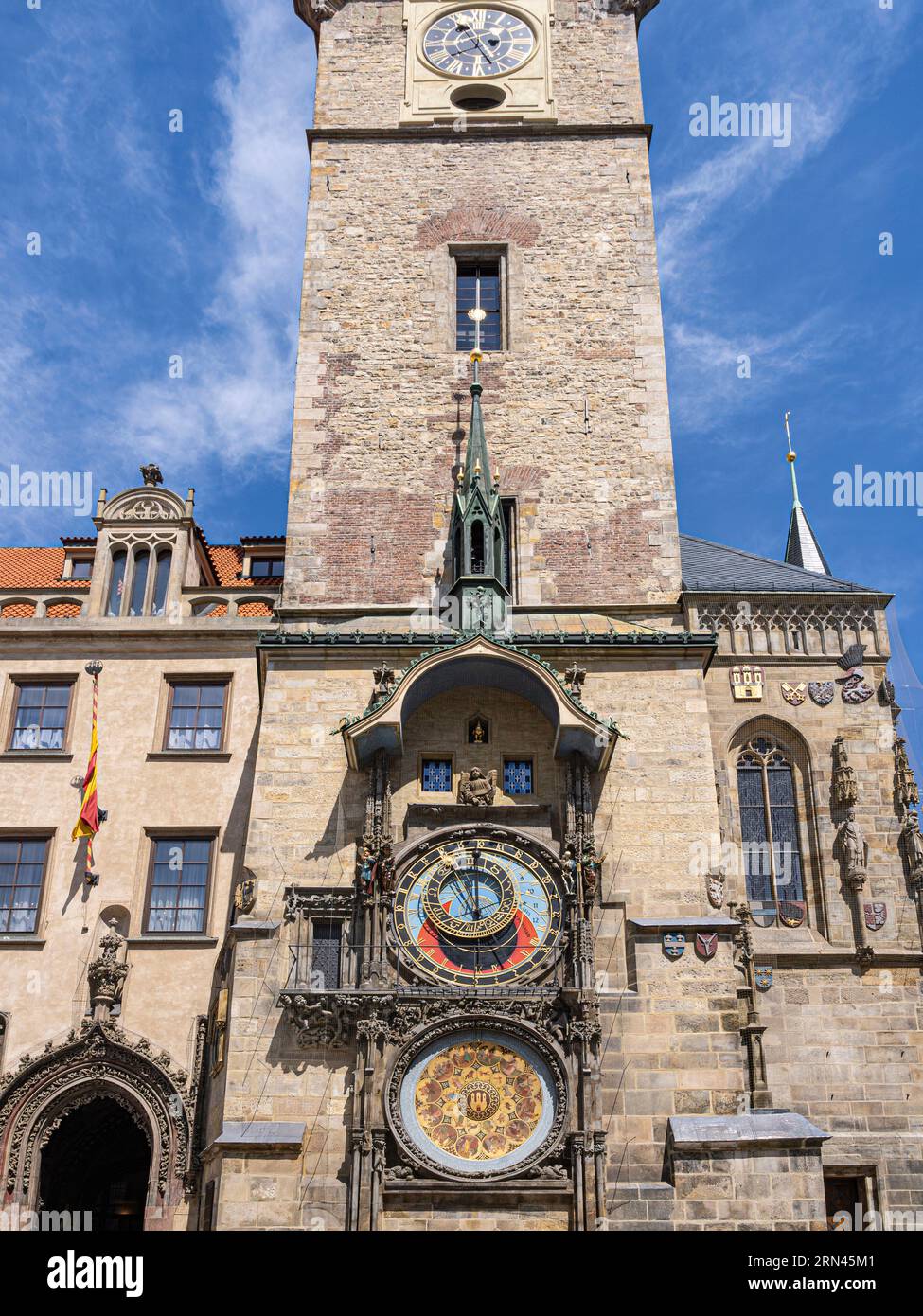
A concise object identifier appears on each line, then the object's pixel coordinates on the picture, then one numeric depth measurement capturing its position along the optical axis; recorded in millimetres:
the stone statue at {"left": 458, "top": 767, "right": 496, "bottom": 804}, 17375
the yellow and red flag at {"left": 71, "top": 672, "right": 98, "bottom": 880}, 19469
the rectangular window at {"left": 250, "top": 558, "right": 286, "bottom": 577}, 25031
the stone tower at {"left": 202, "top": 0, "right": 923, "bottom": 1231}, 15375
